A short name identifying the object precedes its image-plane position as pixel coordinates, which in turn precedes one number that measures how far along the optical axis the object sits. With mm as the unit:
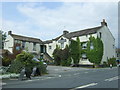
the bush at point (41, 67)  12379
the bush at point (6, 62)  12392
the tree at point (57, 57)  25643
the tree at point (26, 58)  11472
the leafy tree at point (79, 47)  24949
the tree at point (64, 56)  24771
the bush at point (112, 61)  25396
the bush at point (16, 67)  11114
